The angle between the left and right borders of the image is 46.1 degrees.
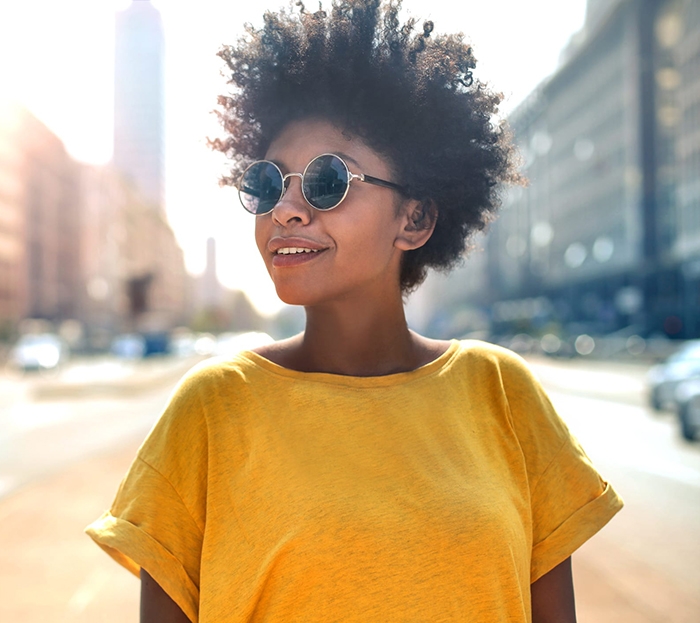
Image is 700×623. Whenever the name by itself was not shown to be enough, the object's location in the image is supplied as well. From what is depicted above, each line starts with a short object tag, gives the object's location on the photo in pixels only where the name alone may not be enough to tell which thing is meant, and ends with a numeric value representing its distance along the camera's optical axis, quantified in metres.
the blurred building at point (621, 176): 45.53
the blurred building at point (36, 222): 70.62
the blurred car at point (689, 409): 11.39
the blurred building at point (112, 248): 94.00
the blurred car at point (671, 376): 15.51
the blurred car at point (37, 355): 37.06
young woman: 1.50
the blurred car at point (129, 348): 59.09
